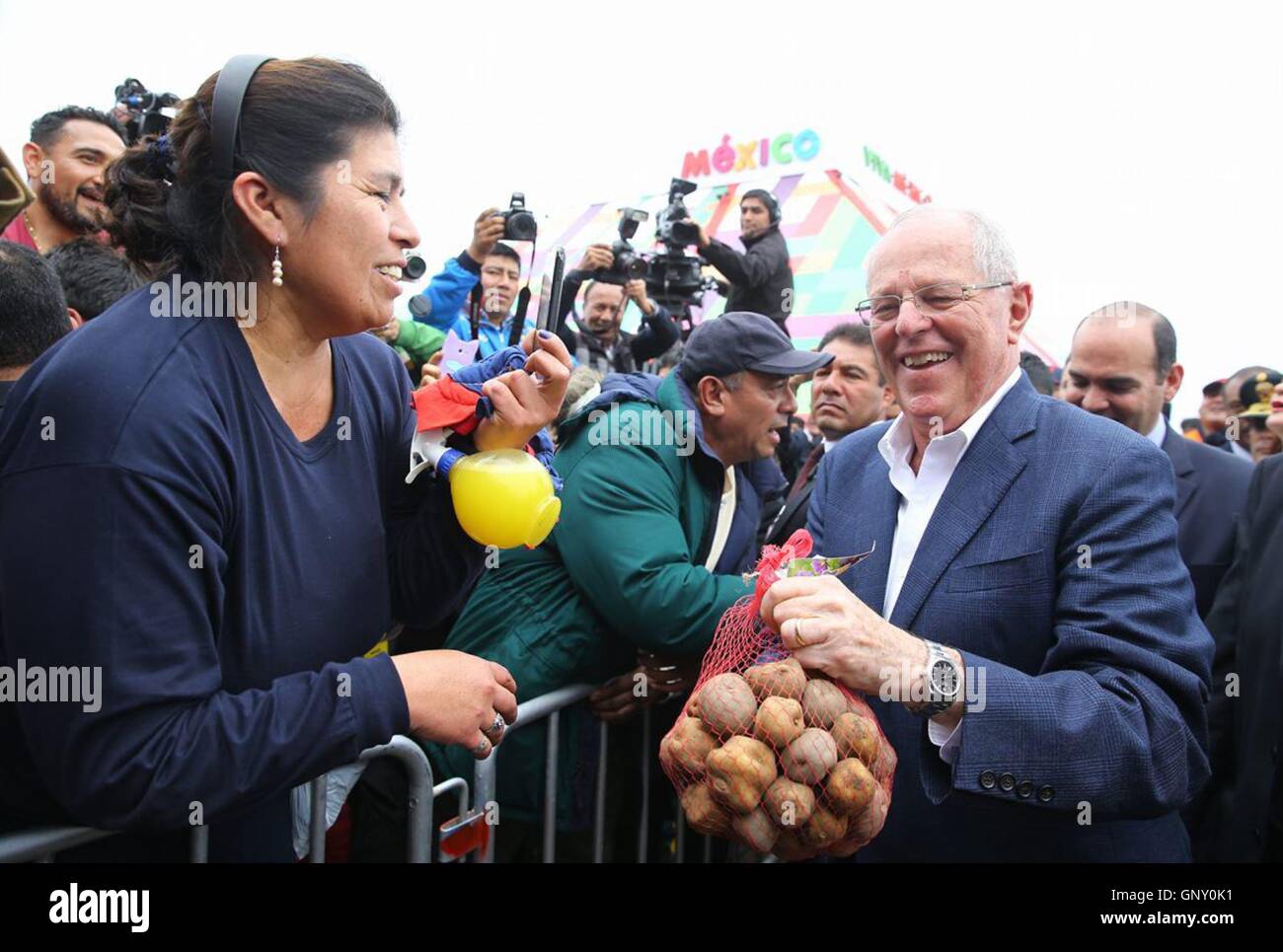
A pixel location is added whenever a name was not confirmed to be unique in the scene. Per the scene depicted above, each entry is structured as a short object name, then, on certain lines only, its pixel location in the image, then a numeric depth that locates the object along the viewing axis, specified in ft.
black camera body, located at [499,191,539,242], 10.19
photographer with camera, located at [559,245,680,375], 18.19
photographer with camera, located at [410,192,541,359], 15.20
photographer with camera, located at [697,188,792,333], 19.16
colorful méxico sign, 62.54
